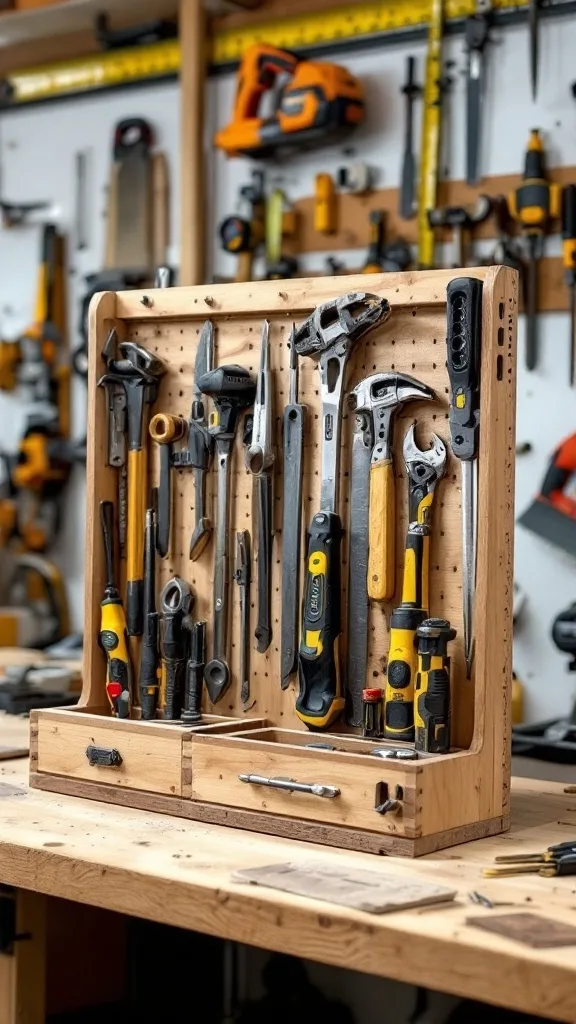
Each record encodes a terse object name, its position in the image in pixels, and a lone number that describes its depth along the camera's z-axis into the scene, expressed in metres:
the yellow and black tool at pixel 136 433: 2.07
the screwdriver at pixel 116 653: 2.05
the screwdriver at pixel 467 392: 1.73
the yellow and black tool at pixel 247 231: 3.67
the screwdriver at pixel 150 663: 2.03
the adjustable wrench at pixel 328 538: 1.85
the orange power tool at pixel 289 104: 3.42
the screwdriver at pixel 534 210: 3.11
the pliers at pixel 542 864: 1.53
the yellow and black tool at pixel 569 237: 3.06
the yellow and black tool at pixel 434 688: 1.71
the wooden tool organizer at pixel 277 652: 1.66
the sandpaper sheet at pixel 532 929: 1.28
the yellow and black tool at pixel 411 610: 1.77
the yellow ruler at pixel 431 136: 3.36
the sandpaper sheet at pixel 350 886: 1.38
